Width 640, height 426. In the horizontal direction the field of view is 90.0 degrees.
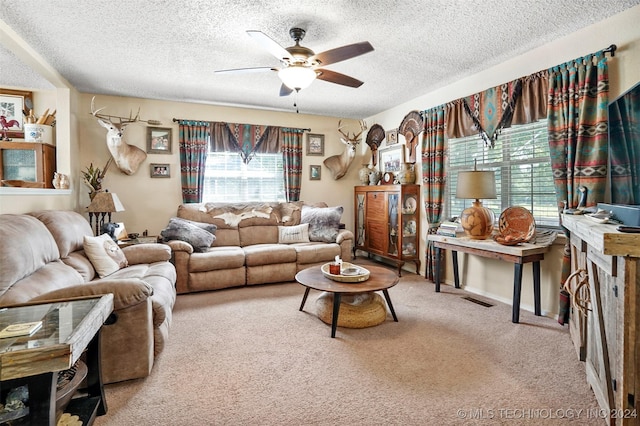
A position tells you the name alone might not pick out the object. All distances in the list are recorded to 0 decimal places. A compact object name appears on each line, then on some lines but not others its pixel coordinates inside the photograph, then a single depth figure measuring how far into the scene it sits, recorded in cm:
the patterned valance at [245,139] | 498
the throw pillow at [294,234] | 468
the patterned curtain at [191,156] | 476
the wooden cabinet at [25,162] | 344
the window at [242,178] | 505
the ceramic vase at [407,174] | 453
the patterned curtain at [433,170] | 411
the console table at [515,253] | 281
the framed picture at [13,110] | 386
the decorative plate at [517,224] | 305
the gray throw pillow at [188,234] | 392
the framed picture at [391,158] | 495
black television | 189
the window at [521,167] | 308
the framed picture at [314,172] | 567
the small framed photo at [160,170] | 470
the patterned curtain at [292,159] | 539
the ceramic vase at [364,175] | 551
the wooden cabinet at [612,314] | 133
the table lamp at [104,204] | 370
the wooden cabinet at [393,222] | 448
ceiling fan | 231
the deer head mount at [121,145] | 411
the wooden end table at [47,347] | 101
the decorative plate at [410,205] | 448
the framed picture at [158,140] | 467
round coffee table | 261
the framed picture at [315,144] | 563
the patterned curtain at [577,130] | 253
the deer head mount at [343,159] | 552
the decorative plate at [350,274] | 282
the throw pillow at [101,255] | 282
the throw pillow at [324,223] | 464
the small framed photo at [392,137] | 504
